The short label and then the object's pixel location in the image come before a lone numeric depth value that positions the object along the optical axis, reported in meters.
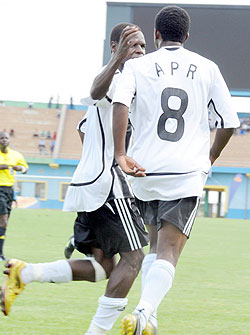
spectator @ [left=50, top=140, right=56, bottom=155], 47.16
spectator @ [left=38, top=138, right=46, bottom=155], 46.44
